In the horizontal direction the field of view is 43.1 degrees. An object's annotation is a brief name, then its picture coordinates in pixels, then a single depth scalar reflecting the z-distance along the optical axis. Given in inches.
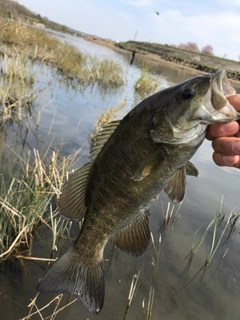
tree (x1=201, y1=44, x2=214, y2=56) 4008.4
